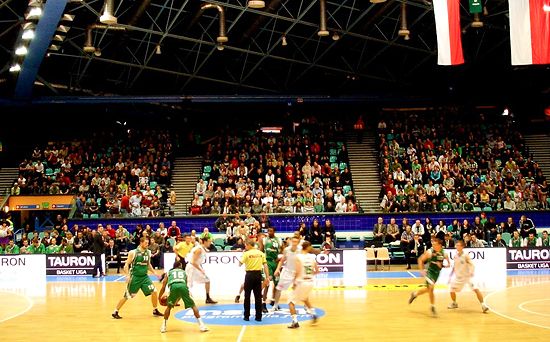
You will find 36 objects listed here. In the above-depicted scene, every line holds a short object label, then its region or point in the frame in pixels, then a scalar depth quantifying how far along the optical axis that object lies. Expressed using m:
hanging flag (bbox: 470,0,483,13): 25.36
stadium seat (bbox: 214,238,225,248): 31.12
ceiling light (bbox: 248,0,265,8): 24.58
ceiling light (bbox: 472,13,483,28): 29.38
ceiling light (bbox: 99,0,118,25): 23.25
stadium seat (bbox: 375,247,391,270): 29.02
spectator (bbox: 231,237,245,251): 27.98
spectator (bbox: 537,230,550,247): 29.19
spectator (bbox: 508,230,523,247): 29.41
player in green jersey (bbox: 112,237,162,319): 17.16
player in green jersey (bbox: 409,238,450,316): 17.59
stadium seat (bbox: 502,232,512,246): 31.00
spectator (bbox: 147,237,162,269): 26.94
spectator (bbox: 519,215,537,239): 30.44
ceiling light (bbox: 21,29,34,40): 27.68
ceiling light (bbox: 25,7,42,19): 25.46
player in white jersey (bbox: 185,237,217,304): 17.72
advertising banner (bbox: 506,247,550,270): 28.17
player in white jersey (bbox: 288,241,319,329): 15.80
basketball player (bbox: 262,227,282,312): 18.75
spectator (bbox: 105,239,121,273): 30.21
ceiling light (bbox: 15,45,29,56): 29.47
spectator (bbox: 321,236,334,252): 28.18
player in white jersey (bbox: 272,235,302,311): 16.42
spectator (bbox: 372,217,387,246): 31.06
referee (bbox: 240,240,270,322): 16.55
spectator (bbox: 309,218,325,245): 30.91
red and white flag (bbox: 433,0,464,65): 19.78
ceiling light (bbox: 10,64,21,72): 31.98
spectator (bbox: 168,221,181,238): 31.34
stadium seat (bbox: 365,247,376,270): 29.11
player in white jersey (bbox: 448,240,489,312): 18.27
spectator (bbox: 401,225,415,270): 29.69
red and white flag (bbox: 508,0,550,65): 18.45
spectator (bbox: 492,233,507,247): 29.72
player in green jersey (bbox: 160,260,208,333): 15.23
